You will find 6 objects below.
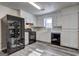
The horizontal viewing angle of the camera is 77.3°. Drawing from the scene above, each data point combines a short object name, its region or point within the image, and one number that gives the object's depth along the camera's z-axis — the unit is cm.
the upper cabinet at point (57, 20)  301
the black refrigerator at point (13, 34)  187
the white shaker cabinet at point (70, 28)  228
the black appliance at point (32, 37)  291
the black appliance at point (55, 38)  298
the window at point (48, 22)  351
